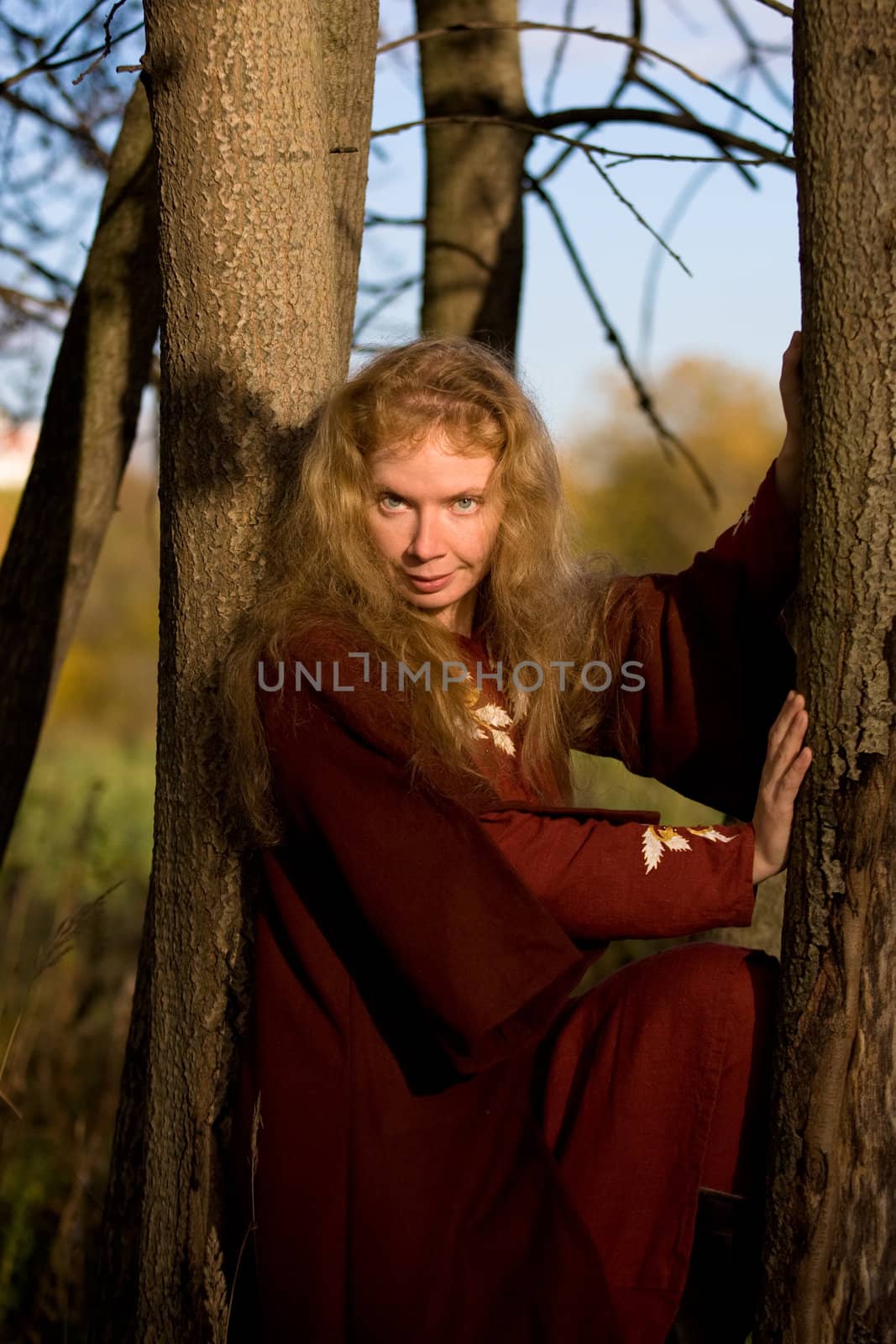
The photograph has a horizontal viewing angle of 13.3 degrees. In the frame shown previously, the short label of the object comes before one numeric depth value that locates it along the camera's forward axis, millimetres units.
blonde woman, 2967
